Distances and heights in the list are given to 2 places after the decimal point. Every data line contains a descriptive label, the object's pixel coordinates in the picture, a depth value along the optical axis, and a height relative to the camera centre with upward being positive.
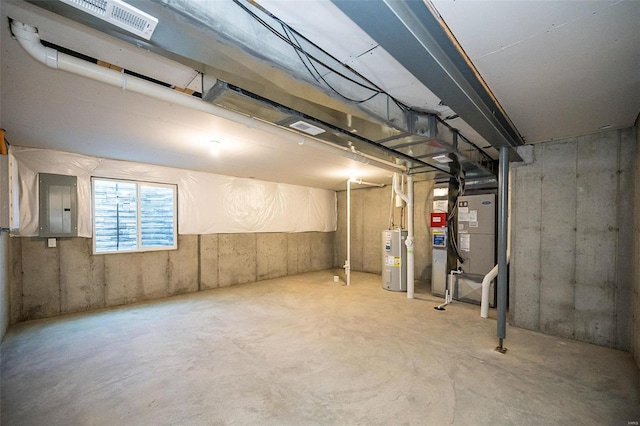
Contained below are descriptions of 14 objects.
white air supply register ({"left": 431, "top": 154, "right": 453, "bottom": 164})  2.99 +0.59
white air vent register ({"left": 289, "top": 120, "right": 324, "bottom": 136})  2.12 +0.68
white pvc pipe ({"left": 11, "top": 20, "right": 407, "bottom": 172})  1.32 +0.77
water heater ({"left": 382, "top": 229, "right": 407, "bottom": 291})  4.90 -0.99
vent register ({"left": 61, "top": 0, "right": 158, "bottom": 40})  1.03 +0.78
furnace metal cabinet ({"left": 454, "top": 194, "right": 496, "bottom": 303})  4.03 -0.50
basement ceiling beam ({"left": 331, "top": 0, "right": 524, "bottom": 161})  1.06 +0.76
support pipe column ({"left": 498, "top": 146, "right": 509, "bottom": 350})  2.65 -0.30
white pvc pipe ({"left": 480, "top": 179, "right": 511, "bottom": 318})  3.58 -1.12
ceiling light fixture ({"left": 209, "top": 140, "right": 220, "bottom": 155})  3.13 +0.76
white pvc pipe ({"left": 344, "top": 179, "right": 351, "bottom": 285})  5.38 -1.25
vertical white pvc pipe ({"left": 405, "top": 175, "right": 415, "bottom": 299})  4.45 -0.78
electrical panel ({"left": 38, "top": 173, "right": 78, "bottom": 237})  3.54 +0.05
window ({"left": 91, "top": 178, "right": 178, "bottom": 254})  4.03 -0.12
